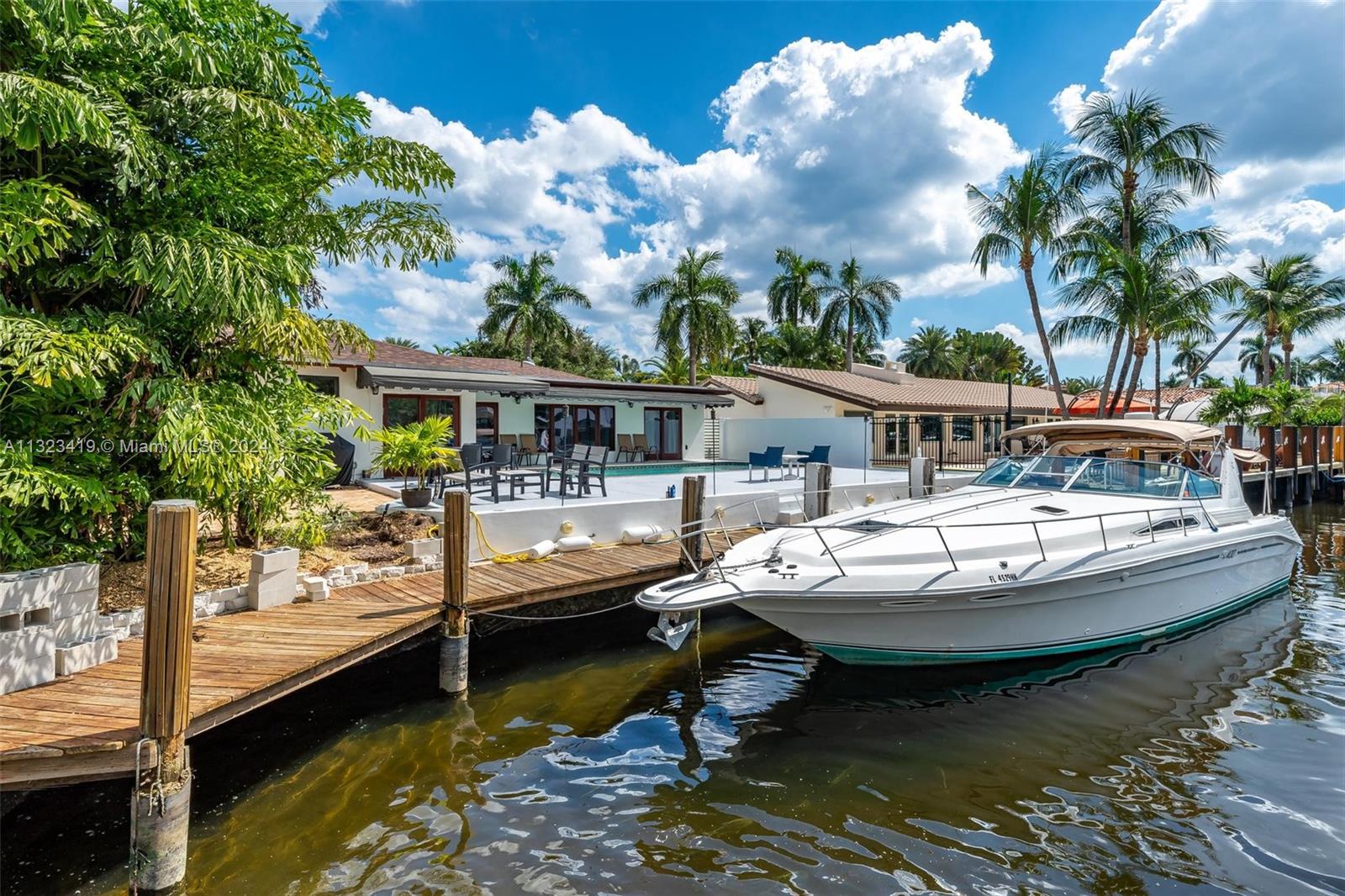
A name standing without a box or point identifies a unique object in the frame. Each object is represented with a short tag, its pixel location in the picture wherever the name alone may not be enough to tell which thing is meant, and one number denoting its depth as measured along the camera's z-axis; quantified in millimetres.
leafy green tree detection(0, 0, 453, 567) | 4664
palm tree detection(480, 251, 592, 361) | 33750
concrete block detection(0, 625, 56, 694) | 4117
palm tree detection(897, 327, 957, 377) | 50312
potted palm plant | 8891
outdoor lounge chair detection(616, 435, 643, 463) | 19422
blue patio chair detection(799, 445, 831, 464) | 15938
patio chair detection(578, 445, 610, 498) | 10910
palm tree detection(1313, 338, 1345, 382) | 41300
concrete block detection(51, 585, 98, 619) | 4445
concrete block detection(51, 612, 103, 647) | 4473
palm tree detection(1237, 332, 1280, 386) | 50469
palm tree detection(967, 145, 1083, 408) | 19750
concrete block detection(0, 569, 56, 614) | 4102
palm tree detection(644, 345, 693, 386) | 33969
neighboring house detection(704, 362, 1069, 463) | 22375
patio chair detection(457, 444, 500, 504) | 10302
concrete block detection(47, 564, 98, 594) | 4391
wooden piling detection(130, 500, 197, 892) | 3572
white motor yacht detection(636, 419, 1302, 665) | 5918
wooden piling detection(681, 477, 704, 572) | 8258
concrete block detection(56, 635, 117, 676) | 4414
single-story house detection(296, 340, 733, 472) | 14078
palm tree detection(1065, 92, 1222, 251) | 19109
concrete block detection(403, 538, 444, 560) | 7551
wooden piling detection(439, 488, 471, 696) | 6000
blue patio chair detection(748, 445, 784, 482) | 16031
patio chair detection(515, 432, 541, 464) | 17491
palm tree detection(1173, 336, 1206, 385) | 60781
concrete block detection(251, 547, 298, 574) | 5992
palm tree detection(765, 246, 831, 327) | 36844
